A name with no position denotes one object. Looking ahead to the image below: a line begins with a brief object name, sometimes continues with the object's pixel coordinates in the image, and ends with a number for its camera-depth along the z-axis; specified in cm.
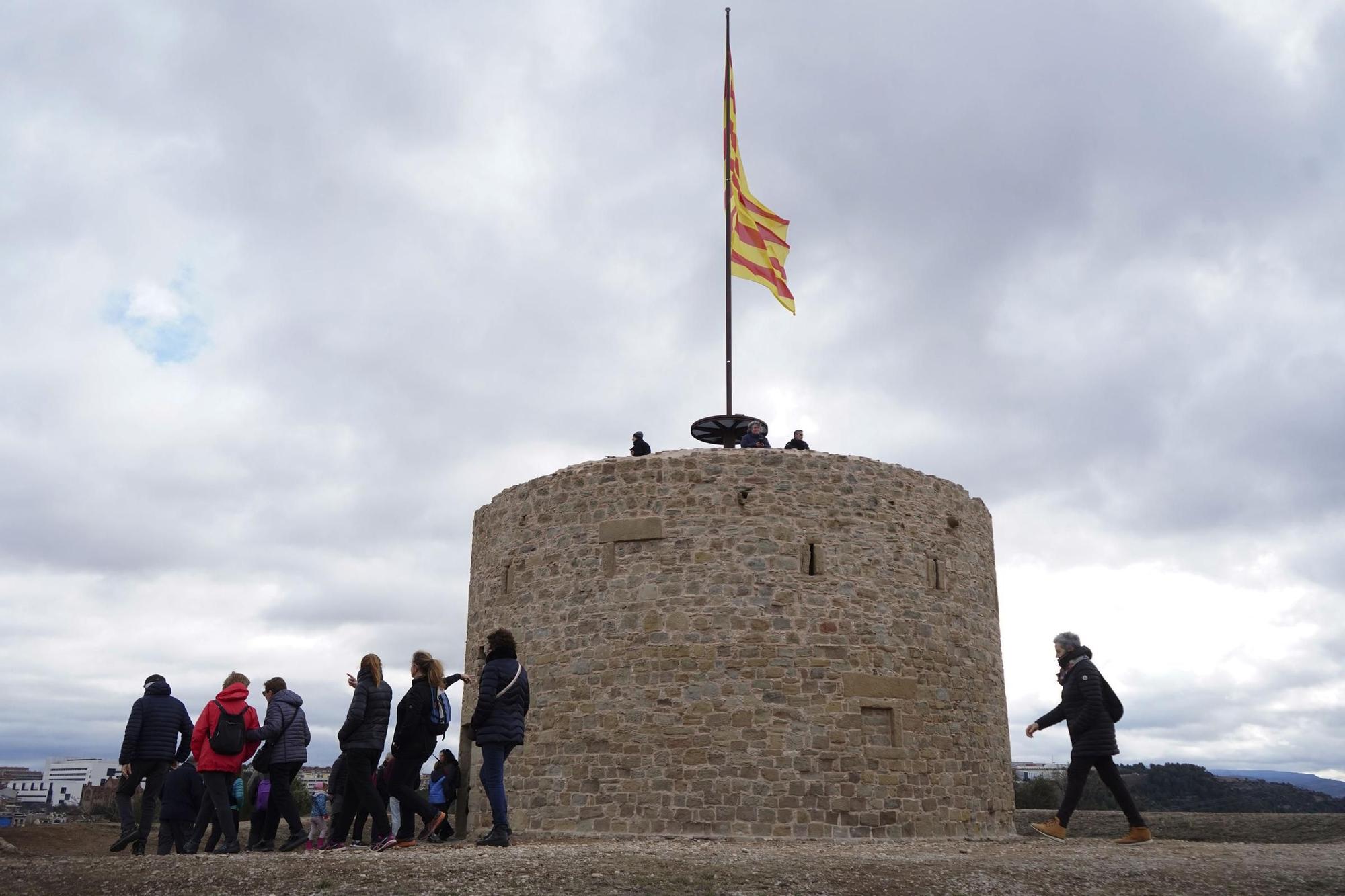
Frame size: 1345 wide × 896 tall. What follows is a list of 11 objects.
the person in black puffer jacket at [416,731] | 865
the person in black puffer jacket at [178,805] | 946
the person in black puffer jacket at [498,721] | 823
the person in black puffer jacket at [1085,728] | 901
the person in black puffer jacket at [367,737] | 855
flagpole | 1538
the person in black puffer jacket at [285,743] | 888
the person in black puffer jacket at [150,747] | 926
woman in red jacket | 876
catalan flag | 1569
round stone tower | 1132
